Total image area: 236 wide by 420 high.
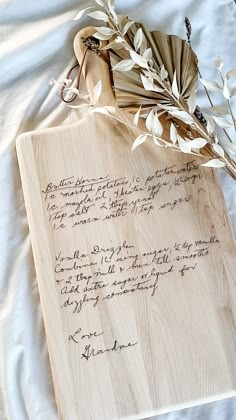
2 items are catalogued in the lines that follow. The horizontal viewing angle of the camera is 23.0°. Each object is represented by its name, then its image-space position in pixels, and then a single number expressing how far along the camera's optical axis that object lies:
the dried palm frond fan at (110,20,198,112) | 0.69
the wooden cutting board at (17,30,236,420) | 0.64
